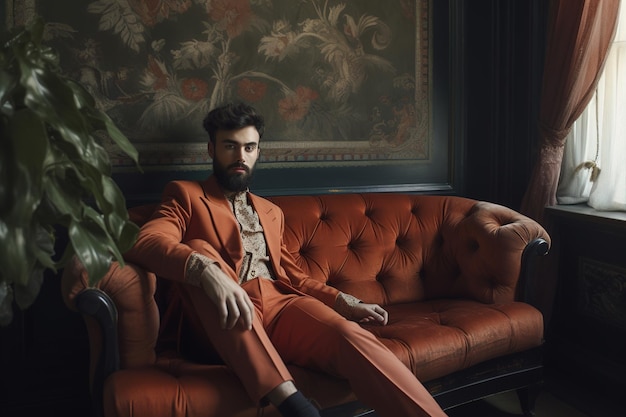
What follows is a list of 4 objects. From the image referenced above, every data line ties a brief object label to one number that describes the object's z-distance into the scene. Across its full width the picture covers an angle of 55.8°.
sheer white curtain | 2.29
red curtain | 2.25
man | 1.48
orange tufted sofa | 1.48
